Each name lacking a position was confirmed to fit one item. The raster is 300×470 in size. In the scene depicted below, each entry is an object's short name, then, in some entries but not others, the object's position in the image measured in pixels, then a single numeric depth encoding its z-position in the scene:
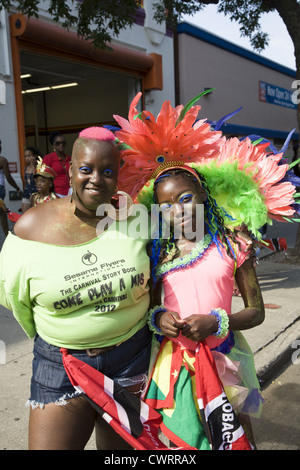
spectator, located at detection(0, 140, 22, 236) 7.02
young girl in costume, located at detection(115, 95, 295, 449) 1.78
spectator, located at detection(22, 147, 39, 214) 6.05
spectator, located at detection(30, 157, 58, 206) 5.21
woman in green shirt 1.66
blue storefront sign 17.17
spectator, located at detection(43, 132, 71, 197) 6.00
